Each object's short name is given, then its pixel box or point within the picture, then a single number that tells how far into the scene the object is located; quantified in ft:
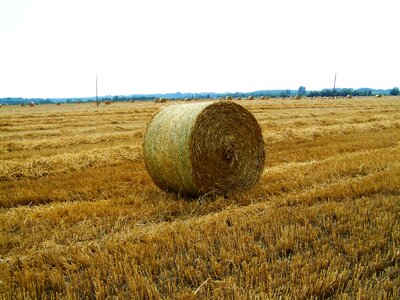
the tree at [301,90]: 558.73
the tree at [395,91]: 352.28
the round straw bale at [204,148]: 21.65
